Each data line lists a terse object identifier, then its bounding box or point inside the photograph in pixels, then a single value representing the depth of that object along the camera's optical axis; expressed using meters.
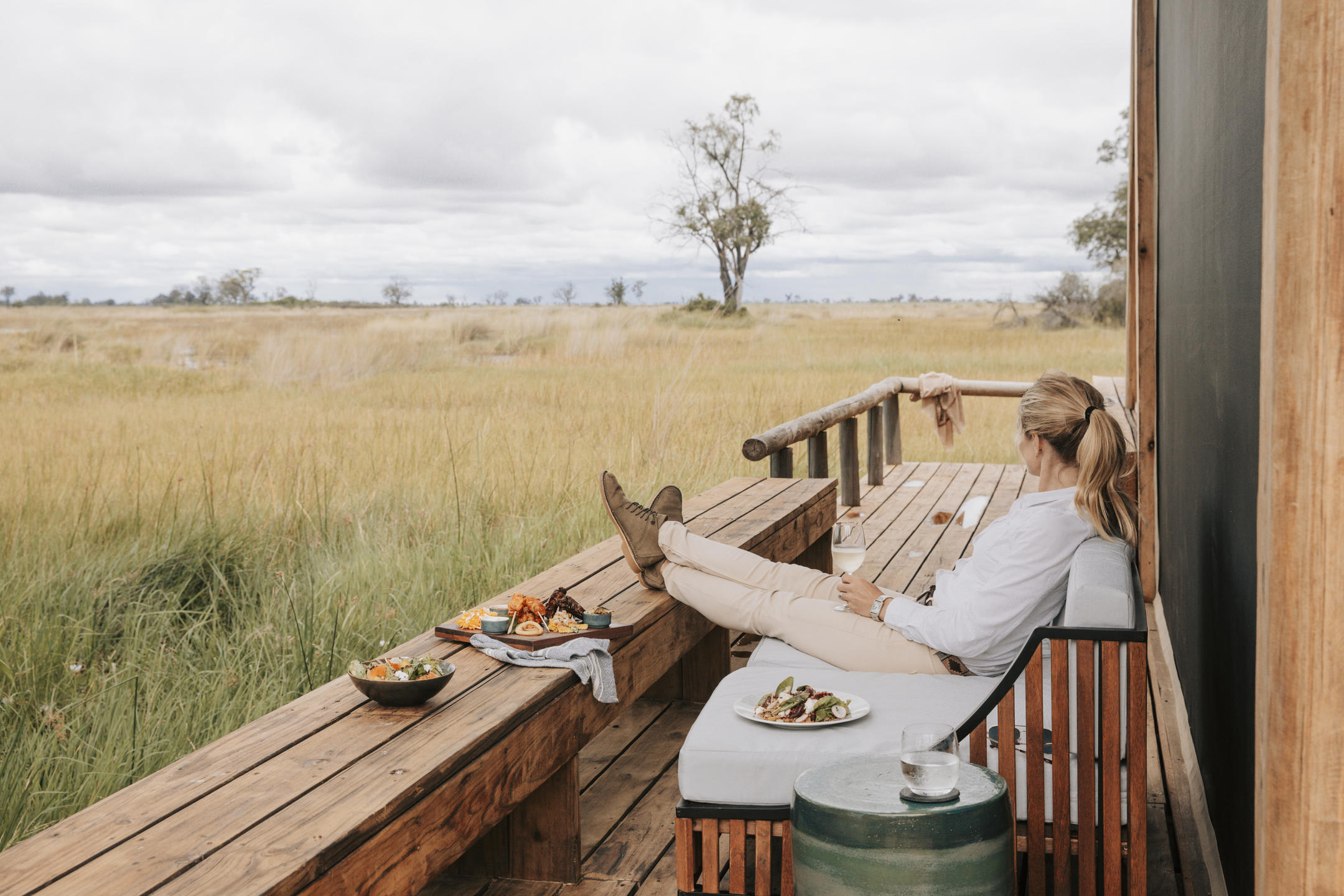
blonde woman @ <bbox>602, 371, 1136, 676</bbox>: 2.13
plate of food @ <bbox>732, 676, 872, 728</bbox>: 1.87
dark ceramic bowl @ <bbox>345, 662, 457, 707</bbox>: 1.73
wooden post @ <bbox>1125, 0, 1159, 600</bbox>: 3.93
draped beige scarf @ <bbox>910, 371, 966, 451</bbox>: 6.51
